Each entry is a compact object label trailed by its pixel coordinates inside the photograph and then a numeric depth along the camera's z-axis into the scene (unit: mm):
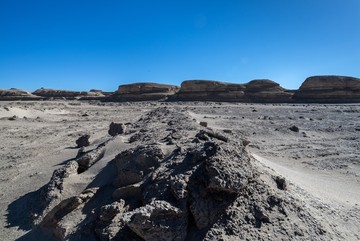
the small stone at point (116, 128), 7959
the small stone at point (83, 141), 7475
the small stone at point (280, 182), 3288
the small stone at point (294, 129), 10515
